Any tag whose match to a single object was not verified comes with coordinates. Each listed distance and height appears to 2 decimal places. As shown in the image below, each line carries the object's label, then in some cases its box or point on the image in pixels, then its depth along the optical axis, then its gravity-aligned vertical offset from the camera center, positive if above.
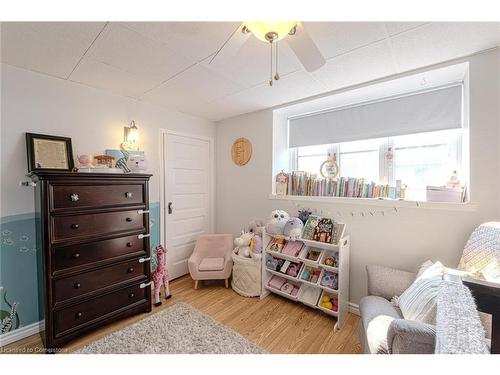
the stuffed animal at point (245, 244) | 2.47 -0.75
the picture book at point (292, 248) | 2.20 -0.72
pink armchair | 2.51 -1.00
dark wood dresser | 1.54 -0.56
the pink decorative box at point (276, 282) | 2.32 -1.14
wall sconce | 2.34 +0.53
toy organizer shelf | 1.91 -0.93
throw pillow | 1.06 -0.66
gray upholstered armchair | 0.88 -0.81
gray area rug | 1.58 -1.28
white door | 2.75 -0.18
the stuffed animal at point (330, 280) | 1.97 -0.96
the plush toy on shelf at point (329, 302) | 1.96 -1.17
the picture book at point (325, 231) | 2.04 -0.50
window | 1.88 +0.23
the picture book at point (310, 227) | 2.15 -0.48
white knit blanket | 0.49 -0.37
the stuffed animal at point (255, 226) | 2.56 -0.56
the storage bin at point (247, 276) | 2.36 -1.10
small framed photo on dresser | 1.74 +0.28
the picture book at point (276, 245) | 2.31 -0.72
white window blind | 1.82 +0.65
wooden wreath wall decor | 2.88 +0.45
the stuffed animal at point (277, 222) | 2.30 -0.45
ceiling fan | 0.94 +0.70
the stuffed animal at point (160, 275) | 2.21 -1.00
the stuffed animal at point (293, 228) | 2.16 -0.49
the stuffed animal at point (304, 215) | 2.31 -0.37
